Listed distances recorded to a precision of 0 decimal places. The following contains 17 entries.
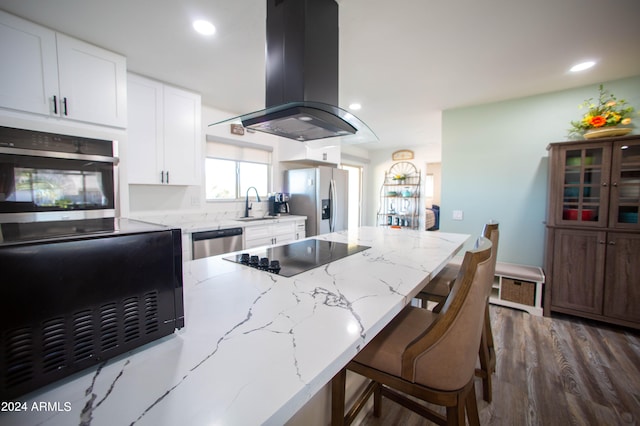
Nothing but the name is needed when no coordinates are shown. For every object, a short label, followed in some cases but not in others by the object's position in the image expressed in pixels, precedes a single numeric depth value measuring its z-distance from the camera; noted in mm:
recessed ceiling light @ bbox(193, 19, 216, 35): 1769
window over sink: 3504
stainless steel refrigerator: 3965
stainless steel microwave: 1447
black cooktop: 1304
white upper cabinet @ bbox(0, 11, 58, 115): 1686
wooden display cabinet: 2344
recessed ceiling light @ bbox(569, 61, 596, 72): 2269
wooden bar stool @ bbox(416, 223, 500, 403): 1543
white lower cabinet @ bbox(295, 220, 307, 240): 3905
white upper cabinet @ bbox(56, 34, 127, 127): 1924
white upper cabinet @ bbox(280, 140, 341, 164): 4020
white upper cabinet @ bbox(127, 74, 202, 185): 2471
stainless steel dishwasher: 2627
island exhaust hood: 1443
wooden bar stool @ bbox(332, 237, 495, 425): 881
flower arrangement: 2455
